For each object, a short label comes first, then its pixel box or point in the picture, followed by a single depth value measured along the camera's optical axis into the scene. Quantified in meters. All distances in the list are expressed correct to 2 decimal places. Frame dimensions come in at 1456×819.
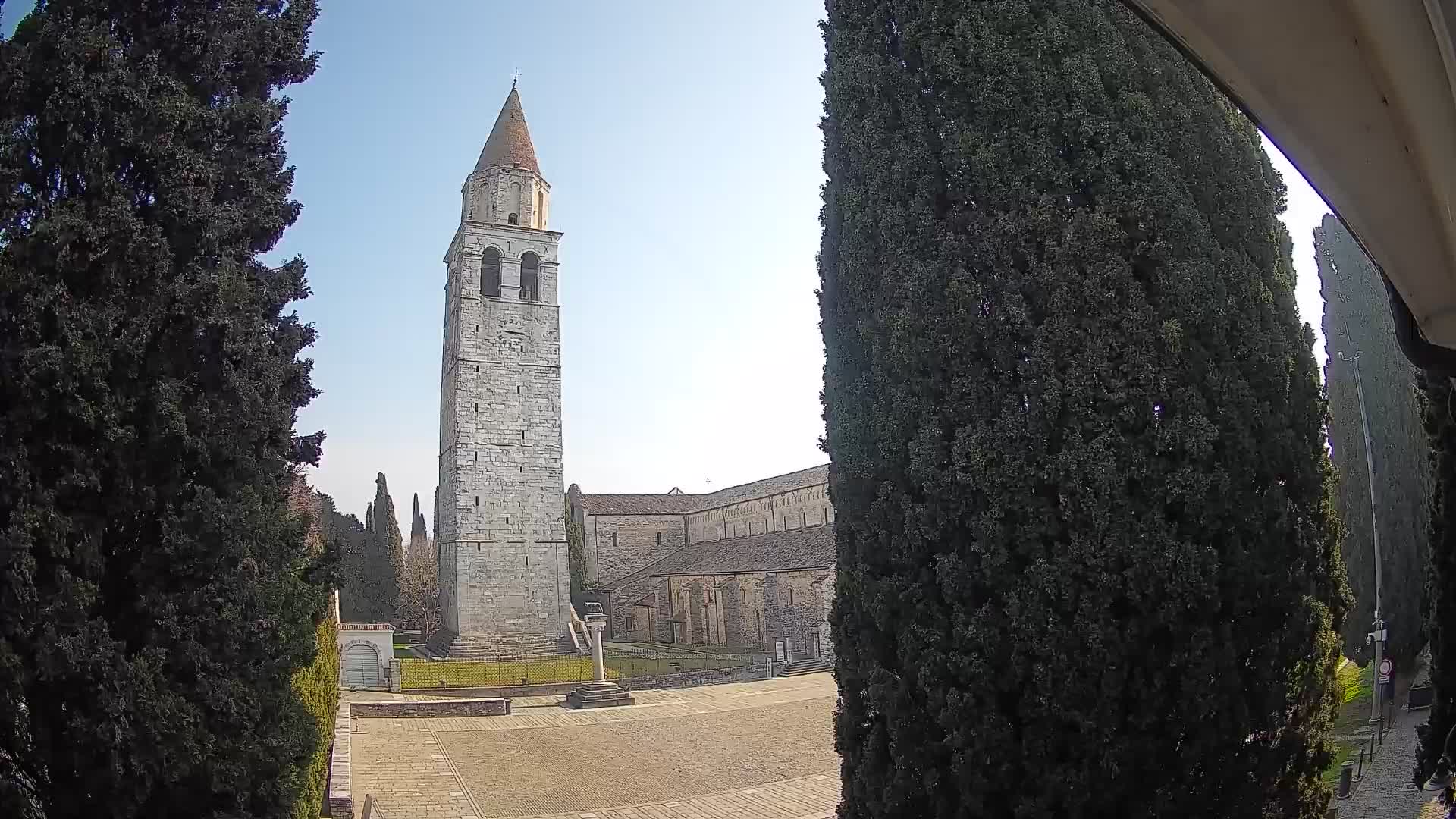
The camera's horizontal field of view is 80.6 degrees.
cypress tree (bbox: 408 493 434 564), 57.42
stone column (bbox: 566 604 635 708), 22.05
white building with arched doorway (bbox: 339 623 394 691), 24.95
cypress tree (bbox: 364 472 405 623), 46.12
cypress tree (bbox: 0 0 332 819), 4.13
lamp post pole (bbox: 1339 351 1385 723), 15.03
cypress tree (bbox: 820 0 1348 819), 4.64
